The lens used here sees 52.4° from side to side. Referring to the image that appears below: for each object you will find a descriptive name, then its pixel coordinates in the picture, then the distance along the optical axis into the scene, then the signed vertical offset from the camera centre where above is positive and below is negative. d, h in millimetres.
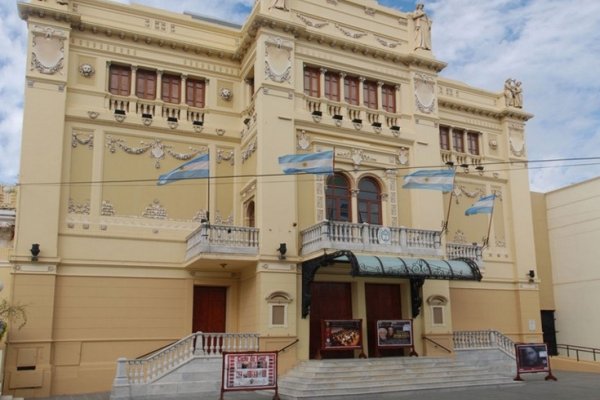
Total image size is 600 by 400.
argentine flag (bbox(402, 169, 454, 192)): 20750 +4617
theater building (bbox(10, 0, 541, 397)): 19547 +4566
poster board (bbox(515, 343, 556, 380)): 20445 -1383
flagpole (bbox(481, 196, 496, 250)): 26980 +3388
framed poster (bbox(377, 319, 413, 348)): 20938 -514
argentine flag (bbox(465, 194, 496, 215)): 23422 +4219
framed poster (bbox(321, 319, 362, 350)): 19812 -504
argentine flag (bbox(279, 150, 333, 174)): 18984 +4779
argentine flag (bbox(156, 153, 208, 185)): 18812 +4527
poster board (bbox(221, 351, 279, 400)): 16297 -1368
